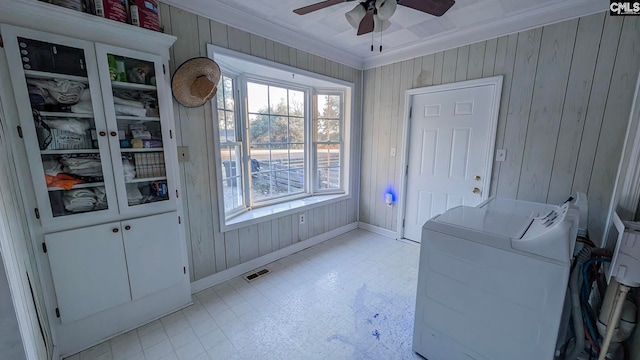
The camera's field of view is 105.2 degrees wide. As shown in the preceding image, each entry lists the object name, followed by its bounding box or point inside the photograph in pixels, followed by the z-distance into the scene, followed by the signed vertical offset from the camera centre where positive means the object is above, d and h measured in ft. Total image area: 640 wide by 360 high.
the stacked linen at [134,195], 5.78 -1.28
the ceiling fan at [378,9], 4.98 +2.83
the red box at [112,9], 4.86 +2.65
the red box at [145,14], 5.30 +2.79
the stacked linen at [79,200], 5.08 -1.24
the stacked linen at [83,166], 5.05 -0.52
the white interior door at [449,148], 8.51 -0.21
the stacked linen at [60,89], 4.72 +1.01
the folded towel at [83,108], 5.01 +0.67
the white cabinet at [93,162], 4.52 -0.45
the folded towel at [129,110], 5.48 +0.70
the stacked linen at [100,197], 5.37 -1.22
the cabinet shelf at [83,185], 4.96 -0.94
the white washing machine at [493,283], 3.72 -2.38
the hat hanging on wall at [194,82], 6.23 +1.52
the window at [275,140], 9.52 +0.07
